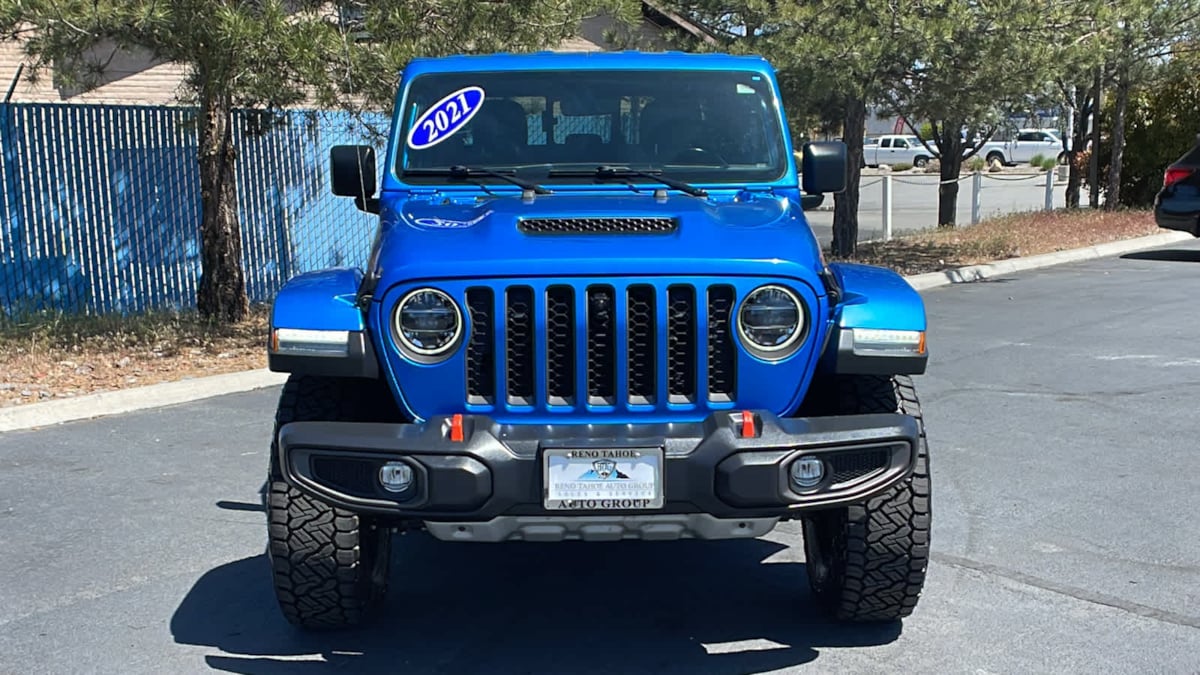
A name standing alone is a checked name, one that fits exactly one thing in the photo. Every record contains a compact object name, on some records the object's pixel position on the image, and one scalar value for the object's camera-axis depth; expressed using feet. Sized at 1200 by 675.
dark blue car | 54.80
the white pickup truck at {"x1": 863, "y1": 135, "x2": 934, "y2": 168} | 184.14
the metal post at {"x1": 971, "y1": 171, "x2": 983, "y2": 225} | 74.54
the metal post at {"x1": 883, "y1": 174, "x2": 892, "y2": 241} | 64.95
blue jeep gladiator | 12.45
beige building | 49.88
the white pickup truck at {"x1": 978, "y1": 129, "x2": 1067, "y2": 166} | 177.99
